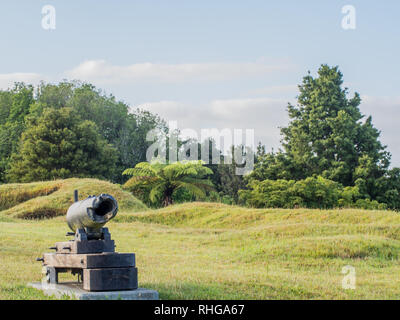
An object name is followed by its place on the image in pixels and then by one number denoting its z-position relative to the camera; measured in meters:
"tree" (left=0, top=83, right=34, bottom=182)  40.34
